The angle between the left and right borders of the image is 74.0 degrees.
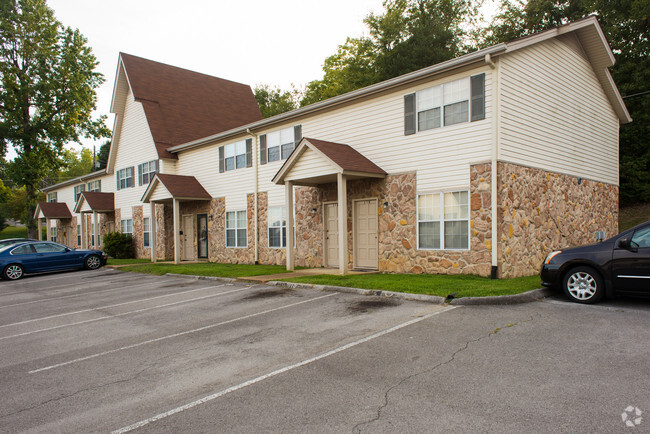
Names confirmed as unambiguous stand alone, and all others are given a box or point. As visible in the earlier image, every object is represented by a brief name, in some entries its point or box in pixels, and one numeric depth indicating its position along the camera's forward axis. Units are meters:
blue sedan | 17.73
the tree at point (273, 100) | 47.43
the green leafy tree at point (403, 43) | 32.47
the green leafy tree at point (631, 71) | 22.89
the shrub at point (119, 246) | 25.05
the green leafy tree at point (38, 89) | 27.84
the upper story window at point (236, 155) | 18.81
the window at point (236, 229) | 19.22
